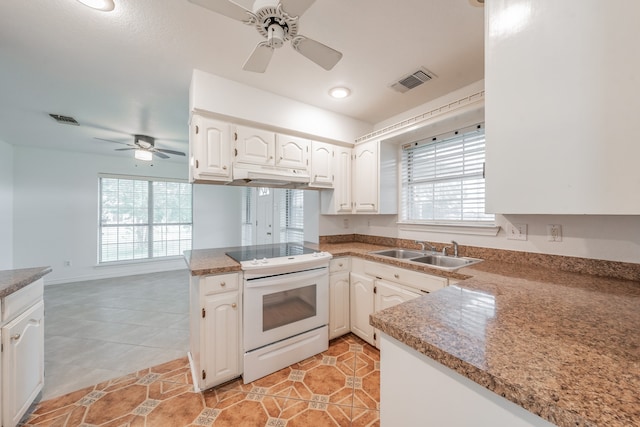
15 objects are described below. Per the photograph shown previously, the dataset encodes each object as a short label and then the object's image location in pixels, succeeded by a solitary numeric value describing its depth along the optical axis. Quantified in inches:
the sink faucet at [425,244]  95.6
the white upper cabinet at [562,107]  31.8
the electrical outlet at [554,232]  65.5
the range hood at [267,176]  81.0
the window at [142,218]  191.2
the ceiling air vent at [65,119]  114.3
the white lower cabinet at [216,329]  67.0
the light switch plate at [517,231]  71.9
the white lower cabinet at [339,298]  92.6
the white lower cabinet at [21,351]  51.9
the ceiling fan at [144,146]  141.6
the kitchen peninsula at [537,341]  19.5
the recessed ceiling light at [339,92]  90.1
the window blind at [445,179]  86.0
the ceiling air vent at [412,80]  79.7
